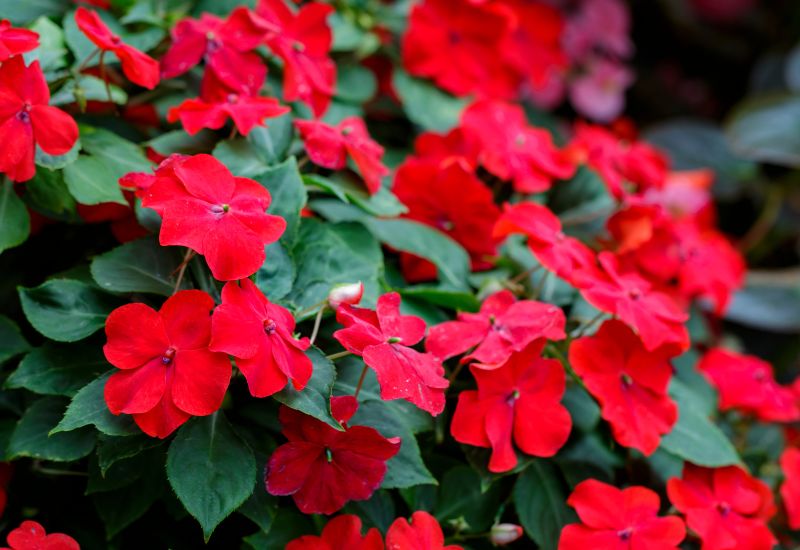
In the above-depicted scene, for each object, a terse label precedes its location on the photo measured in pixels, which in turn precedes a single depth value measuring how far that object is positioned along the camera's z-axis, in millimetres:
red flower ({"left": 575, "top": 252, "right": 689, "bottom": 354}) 719
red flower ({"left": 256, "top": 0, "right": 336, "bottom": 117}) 774
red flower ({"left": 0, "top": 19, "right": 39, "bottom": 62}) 687
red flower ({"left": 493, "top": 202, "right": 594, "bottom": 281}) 730
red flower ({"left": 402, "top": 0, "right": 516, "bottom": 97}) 877
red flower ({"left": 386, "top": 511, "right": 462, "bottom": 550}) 682
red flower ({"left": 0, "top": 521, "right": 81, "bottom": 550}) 669
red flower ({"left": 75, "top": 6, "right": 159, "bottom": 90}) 720
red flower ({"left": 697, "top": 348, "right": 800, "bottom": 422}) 792
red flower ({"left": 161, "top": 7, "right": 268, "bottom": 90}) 756
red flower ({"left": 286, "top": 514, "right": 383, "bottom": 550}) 687
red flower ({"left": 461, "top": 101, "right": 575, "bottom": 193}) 808
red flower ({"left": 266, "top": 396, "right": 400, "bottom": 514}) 679
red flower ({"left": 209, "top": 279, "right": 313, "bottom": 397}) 654
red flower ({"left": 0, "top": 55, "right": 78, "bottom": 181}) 685
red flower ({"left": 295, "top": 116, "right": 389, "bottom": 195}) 740
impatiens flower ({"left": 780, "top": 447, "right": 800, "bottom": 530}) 759
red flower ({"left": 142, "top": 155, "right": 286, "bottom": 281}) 663
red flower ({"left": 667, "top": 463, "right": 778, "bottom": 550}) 722
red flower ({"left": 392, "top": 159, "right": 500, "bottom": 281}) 782
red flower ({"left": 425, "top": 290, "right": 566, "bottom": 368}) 702
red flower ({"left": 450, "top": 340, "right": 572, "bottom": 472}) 705
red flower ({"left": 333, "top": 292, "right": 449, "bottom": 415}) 667
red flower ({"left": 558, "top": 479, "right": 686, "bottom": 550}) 704
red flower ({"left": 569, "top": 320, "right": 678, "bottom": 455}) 721
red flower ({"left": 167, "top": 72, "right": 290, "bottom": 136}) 719
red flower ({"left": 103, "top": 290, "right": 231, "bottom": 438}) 659
